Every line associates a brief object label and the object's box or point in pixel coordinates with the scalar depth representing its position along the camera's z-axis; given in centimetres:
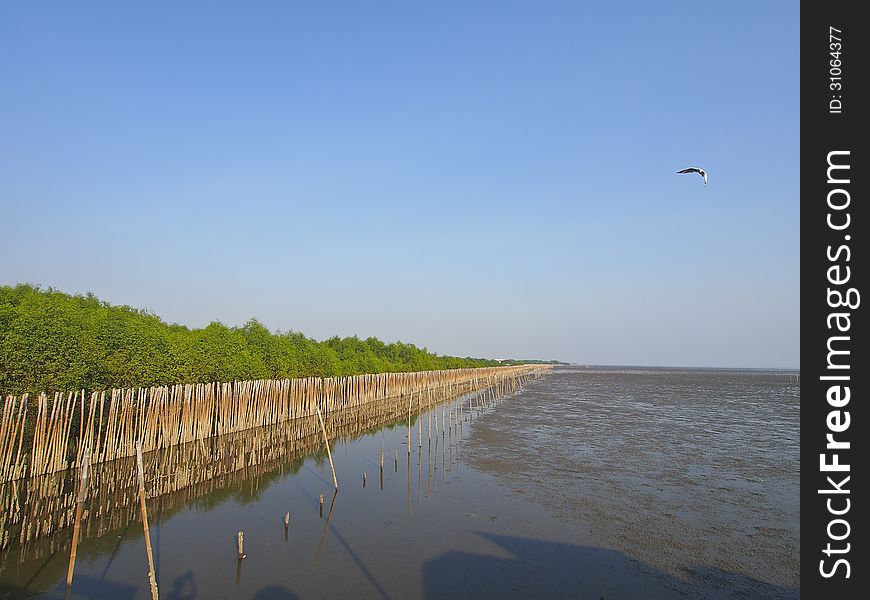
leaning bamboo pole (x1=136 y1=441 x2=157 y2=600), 495
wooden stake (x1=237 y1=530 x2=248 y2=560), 701
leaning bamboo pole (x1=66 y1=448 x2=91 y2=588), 520
